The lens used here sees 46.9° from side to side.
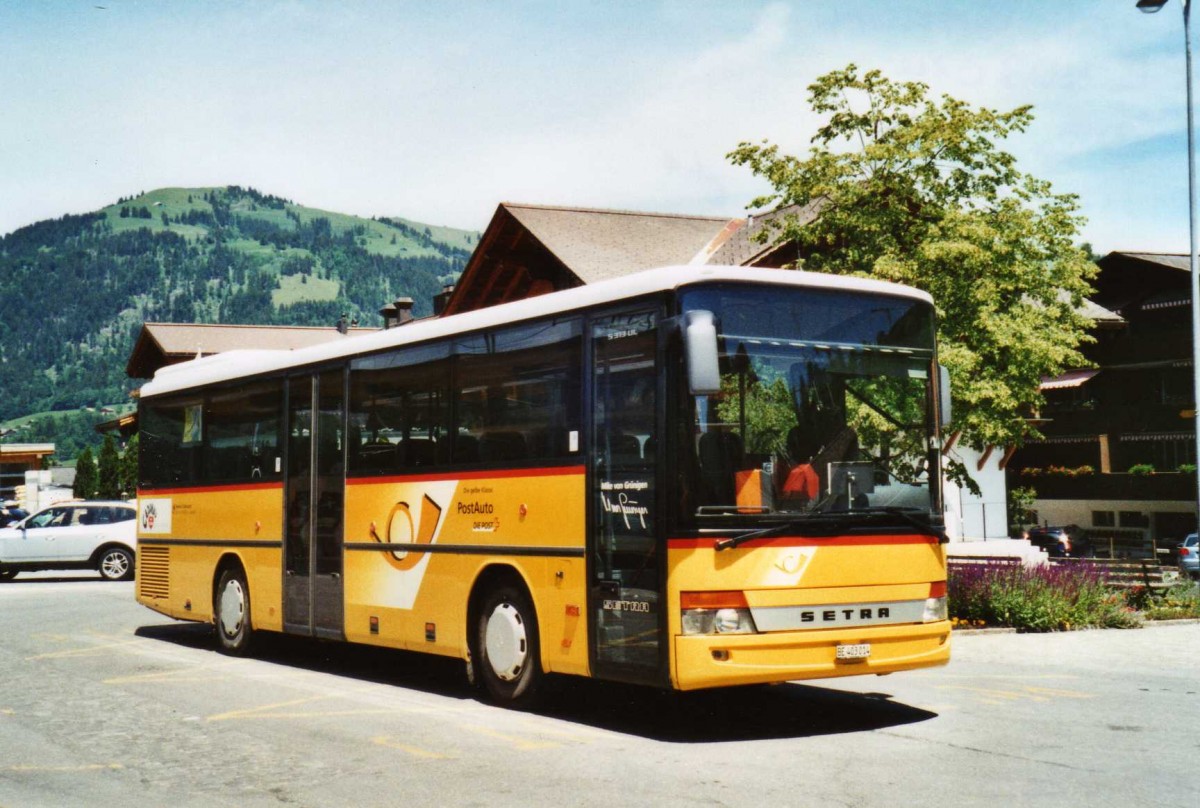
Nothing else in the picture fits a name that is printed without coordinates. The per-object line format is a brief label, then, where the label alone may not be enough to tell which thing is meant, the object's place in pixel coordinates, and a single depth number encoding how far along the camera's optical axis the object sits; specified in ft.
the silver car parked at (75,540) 105.09
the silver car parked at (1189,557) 86.11
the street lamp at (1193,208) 78.89
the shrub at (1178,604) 67.05
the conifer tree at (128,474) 256.07
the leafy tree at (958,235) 65.82
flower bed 58.80
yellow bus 30.81
